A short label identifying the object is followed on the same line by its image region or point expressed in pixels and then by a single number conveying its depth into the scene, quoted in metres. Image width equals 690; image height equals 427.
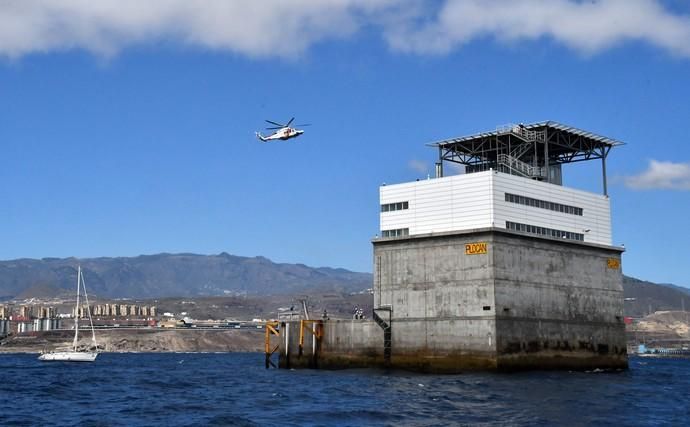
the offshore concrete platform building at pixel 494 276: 96.81
